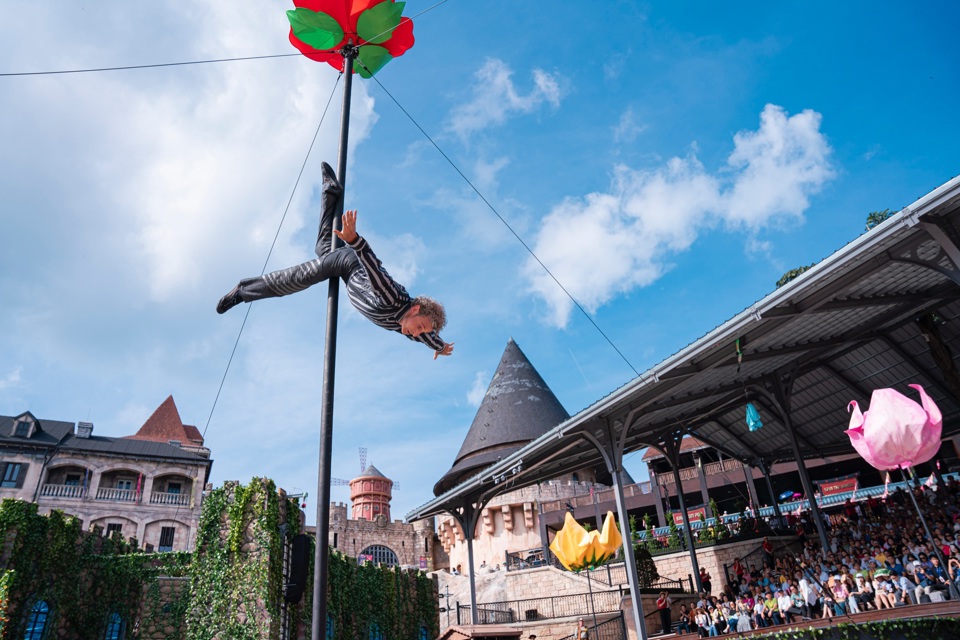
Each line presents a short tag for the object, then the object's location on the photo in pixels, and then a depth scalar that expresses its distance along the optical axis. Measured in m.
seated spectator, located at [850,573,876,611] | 12.61
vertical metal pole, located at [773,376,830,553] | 16.52
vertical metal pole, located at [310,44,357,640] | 3.78
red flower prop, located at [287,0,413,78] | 5.17
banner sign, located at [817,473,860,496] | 26.26
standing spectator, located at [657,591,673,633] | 17.55
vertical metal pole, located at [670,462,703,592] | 19.73
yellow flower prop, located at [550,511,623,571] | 16.12
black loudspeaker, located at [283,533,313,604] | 14.92
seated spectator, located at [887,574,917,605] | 12.06
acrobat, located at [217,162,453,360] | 4.46
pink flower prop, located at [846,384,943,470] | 8.18
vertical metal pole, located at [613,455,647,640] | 12.95
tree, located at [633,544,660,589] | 19.06
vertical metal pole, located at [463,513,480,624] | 19.39
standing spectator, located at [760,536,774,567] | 18.60
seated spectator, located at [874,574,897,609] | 12.24
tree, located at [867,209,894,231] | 37.22
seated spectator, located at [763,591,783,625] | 13.66
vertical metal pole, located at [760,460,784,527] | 21.33
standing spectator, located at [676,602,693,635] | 16.35
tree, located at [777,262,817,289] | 36.72
